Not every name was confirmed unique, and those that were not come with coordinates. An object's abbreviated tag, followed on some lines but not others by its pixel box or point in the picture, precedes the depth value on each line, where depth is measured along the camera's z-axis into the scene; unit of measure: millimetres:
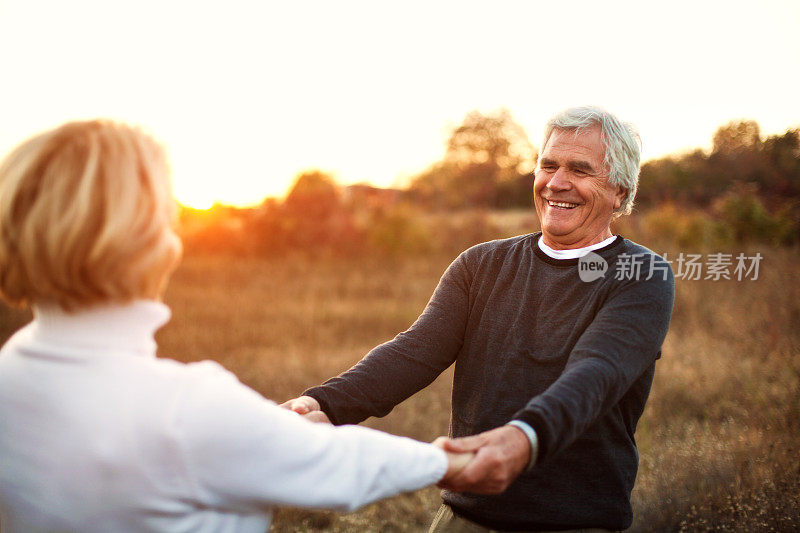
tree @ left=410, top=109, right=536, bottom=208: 26984
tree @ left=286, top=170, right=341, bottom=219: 19344
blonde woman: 1151
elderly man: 1740
